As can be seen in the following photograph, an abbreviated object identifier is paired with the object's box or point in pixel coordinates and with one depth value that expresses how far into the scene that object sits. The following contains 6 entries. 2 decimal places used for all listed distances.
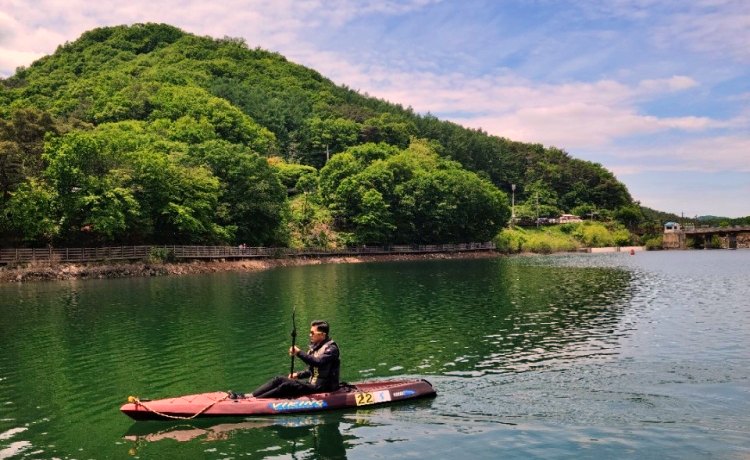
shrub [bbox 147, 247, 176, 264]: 68.62
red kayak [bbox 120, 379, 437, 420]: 15.44
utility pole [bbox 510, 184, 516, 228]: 151.74
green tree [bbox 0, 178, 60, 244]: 59.78
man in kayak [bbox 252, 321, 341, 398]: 16.28
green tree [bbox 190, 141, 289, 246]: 84.38
